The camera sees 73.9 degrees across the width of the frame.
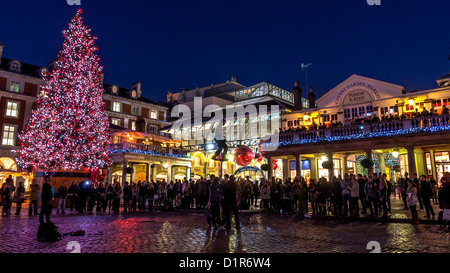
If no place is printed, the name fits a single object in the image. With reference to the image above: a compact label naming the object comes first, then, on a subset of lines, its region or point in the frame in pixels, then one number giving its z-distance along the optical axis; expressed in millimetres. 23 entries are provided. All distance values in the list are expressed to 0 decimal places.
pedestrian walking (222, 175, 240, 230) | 10766
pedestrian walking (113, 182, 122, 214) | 18844
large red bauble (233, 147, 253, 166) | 20688
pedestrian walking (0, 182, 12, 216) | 15906
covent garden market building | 18656
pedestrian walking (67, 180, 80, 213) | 18183
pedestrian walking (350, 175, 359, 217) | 13977
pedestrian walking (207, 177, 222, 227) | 11422
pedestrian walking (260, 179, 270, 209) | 17688
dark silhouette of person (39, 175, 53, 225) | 9109
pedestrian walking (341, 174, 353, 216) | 14211
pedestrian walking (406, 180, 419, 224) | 11266
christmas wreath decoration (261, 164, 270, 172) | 23111
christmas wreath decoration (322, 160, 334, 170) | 20541
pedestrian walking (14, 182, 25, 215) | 16359
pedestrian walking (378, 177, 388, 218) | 13356
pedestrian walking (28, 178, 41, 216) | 16156
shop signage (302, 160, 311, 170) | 26453
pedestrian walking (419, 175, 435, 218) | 12367
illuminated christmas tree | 23422
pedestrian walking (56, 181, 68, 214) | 17431
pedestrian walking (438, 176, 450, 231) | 9719
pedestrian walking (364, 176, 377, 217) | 13680
